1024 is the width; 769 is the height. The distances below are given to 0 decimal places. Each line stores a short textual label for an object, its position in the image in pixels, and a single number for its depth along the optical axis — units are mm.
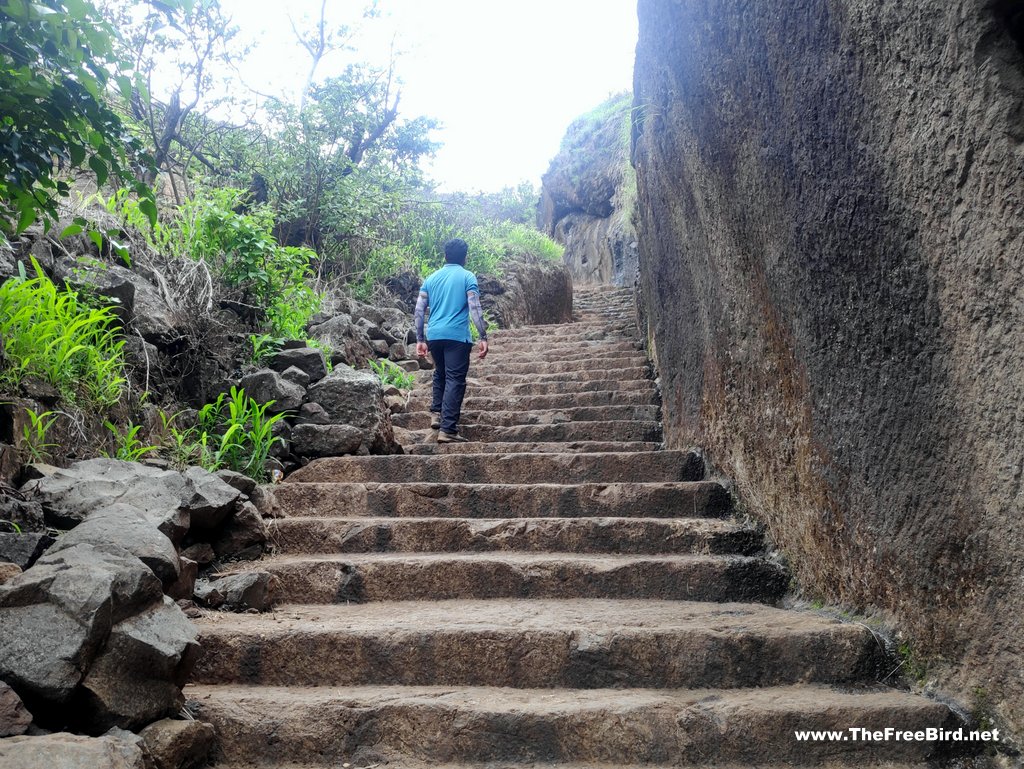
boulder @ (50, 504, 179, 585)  2395
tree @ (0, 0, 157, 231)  1689
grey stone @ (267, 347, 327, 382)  5188
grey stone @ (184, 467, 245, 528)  3211
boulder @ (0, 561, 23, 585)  2191
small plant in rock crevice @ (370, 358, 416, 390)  6703
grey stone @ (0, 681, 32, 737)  1754
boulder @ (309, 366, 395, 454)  4844
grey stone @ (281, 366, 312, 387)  4954
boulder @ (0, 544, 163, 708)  1878
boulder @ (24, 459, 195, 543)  2695
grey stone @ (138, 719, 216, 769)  2006
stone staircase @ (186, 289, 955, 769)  2246
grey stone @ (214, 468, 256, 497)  3627
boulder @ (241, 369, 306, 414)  4645
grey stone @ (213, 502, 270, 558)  3402
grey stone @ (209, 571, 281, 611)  3006
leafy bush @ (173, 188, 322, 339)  5473
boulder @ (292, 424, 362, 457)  4711
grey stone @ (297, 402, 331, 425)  4820
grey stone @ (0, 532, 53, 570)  2373
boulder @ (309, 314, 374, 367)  6293
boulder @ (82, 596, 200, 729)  1966
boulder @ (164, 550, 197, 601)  2832
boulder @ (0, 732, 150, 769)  1589
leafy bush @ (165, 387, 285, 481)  3969
